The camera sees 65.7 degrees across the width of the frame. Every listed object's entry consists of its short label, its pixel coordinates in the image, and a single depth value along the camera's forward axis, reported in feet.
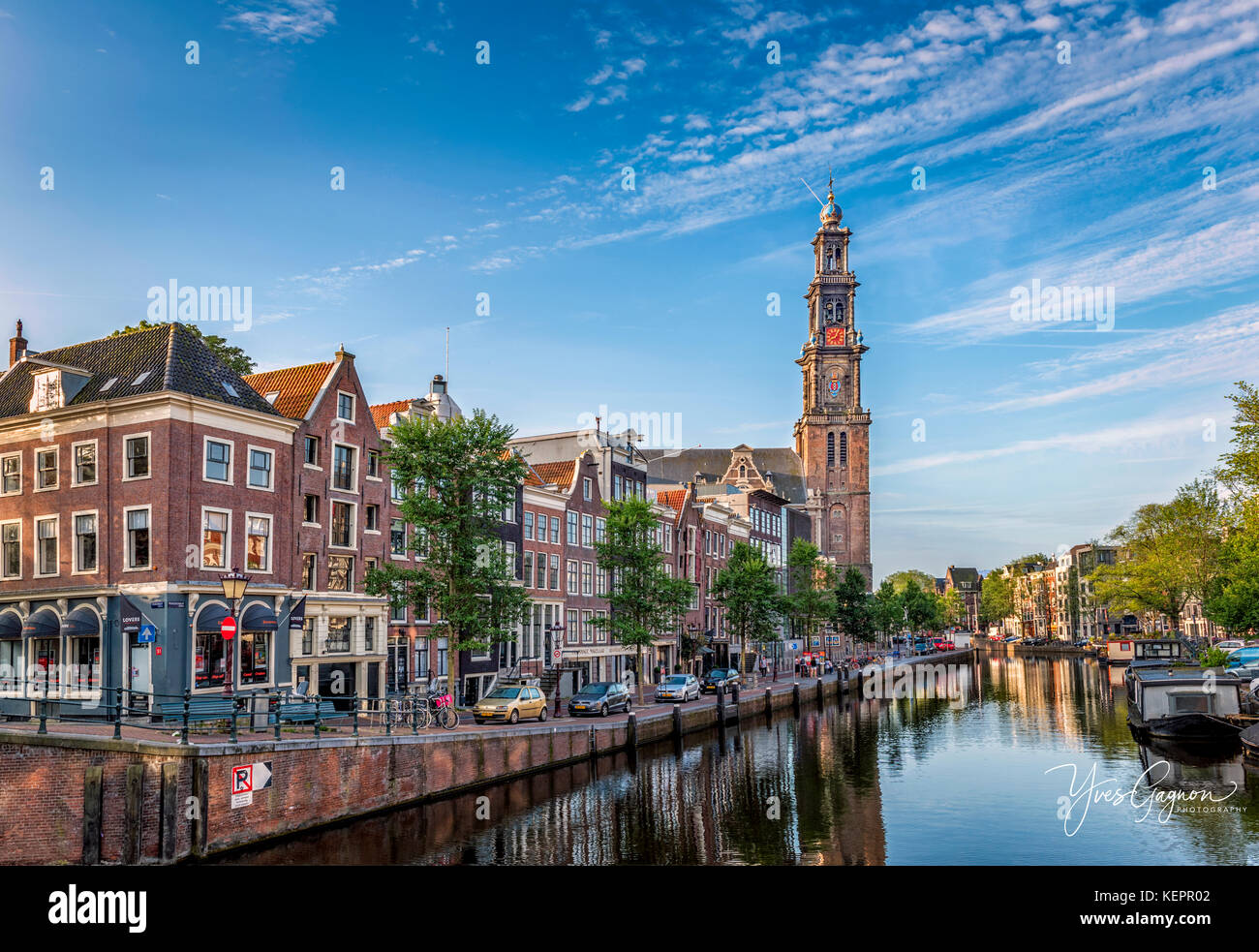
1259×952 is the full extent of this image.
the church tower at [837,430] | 501.15
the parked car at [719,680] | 207.58
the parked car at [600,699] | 145.79
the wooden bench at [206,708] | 88.02
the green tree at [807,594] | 295.89
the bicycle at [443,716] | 110.22
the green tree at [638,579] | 185.78
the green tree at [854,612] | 357.08
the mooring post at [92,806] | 73.41
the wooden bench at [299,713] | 91.76
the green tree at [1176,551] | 310.04
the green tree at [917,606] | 545.44
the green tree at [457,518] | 125.90
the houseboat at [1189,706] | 147.02
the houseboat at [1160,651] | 273.95
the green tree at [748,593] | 242.99
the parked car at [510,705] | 123.65
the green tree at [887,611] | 414.17
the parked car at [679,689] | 185.47
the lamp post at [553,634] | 184.50
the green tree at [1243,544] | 194.45
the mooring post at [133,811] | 72.79
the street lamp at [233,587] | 85.76
